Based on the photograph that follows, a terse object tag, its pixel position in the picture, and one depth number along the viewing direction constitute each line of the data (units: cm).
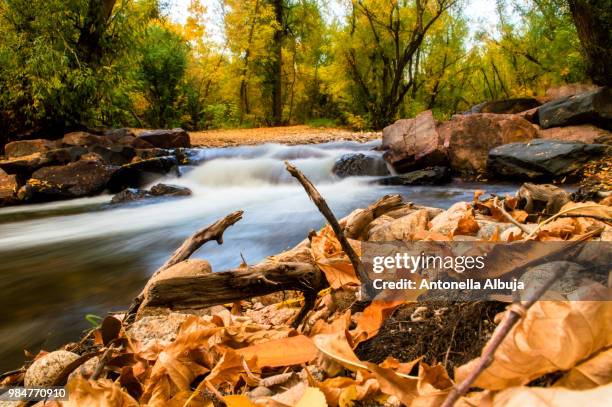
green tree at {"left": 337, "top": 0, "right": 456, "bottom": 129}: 1556
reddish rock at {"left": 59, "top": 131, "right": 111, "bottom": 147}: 959
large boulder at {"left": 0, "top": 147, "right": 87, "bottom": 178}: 806
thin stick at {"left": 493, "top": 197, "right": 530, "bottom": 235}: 112
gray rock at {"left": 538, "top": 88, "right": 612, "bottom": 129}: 805
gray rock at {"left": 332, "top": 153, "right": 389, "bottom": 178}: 877
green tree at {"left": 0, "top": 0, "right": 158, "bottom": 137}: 921
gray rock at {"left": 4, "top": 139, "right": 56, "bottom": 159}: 909
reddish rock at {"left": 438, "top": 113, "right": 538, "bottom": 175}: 796
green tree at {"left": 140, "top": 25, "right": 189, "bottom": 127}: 1684
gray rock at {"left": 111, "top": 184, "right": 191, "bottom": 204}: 750
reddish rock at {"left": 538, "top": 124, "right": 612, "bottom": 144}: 771
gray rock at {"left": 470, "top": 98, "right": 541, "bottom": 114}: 1189
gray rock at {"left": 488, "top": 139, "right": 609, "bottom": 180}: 651
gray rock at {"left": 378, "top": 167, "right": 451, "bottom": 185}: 764
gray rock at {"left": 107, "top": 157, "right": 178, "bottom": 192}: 857
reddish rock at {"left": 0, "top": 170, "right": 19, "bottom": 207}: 764
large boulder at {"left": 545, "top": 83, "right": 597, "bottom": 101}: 1206
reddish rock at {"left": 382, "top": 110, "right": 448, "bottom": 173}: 816
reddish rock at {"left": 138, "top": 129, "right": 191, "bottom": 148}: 1119
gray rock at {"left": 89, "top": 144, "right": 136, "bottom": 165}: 912
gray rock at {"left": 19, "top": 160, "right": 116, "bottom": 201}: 779
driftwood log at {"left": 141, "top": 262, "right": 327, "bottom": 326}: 113
